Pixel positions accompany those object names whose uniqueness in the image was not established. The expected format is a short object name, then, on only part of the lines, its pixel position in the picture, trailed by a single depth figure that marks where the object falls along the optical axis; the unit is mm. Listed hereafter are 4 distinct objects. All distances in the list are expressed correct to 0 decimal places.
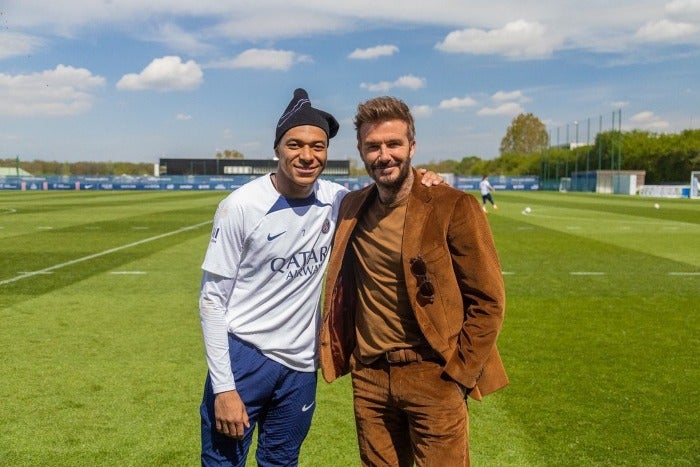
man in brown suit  2811
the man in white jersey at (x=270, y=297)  2957
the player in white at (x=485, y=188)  32156
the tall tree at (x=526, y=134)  142750
